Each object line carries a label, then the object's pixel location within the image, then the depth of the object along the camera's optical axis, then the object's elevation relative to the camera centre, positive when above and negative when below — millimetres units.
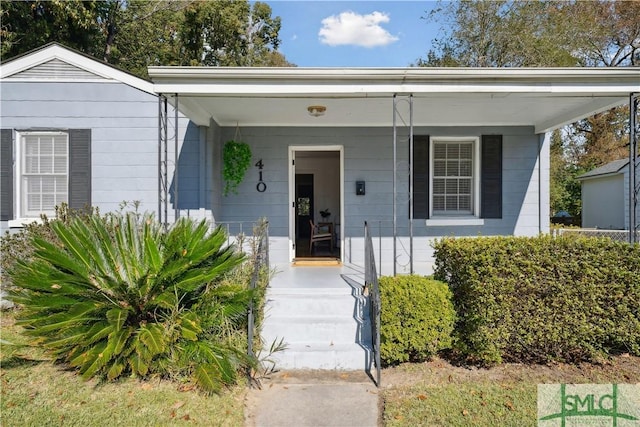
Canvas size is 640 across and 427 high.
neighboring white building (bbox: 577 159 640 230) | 15812 +767
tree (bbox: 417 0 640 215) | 15680 +7839
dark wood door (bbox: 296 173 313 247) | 11781 +269
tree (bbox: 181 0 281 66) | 15820 +7896
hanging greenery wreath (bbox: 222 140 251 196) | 6492 +888
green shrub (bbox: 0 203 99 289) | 5375 -408
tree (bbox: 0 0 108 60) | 10891 +5632
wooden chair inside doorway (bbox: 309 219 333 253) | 8055 -499
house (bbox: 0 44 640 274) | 5922 +1061
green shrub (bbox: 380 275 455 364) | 3887 -1115
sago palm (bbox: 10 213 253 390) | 3393 -840
